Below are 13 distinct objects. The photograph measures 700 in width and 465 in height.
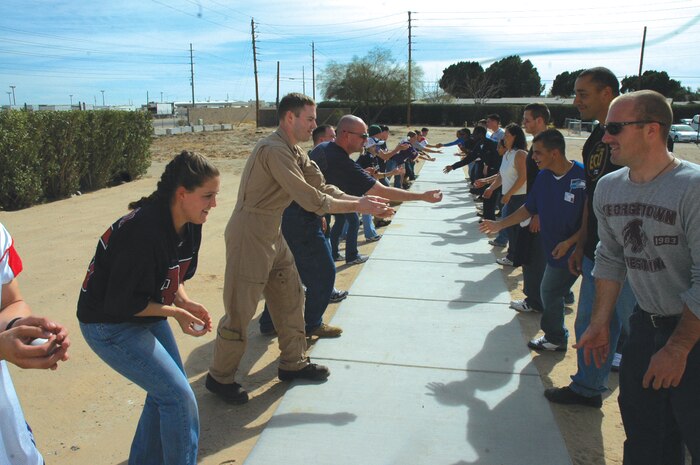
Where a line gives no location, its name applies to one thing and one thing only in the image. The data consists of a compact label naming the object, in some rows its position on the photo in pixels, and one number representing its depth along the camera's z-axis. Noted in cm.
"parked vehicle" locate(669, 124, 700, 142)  3606
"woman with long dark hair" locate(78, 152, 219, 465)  242
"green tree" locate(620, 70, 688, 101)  6575
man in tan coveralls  374
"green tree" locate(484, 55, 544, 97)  8788
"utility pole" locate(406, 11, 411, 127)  5898
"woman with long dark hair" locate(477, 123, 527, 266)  681
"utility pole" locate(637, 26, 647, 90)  5081
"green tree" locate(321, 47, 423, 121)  6475
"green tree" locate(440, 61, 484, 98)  8713
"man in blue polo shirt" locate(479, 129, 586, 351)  425
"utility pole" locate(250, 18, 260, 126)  5647
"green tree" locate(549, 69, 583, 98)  8006
